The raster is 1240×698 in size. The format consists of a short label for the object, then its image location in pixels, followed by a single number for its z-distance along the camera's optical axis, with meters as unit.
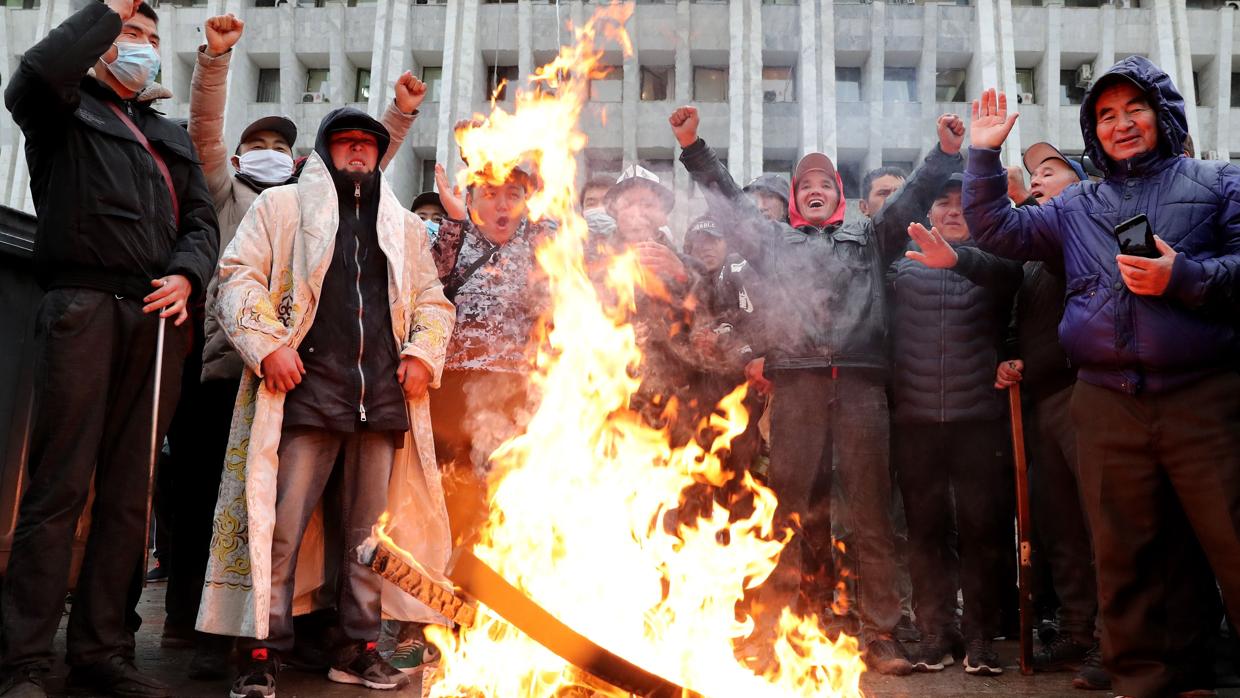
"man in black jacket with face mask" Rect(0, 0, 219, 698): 3.33
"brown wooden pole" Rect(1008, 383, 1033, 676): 4.23
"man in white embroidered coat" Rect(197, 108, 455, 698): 3.69
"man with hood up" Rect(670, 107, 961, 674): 4.57
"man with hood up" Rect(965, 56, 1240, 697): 3.38
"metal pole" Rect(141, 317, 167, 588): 3.67
